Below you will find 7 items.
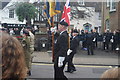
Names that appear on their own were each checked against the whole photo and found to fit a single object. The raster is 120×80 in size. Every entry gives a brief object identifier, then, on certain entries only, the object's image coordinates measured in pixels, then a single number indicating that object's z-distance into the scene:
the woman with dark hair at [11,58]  2.34
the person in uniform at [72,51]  10.48
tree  32.55
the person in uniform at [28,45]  9.12
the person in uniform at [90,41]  18.00
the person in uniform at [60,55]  7.01
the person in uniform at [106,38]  20.14
